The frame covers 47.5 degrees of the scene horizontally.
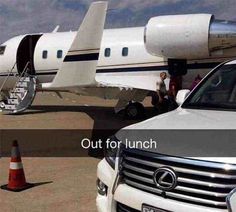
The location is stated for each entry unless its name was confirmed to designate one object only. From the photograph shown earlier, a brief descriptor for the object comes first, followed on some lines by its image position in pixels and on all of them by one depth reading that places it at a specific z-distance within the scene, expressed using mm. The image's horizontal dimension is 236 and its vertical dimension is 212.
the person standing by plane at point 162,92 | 8437
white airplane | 6728
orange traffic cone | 3769
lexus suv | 1960
